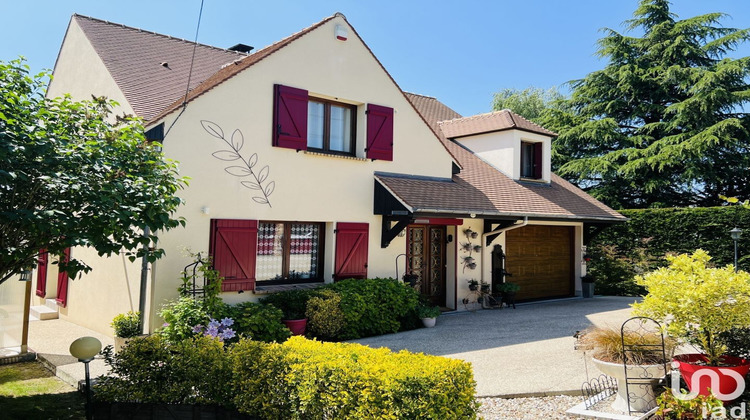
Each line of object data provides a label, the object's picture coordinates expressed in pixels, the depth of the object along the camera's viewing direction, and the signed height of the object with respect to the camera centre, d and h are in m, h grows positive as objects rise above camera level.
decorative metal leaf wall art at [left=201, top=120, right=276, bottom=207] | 9.16 +1.46
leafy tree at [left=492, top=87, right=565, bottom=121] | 33.91 +10.23
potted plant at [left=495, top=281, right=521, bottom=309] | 13.25 -1.05
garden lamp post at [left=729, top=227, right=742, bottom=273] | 13.96 +0.53
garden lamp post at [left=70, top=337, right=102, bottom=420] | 5.04 -1.07
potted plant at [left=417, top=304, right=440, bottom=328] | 10.58 -1.37
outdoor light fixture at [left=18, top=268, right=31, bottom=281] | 7.51 -0.53
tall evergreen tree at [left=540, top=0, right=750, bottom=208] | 20.34 +5.81
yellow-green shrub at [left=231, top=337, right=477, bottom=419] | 4.04 -1.14
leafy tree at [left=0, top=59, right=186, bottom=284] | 4.62 +0.60
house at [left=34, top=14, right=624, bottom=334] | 9.05 +1.44
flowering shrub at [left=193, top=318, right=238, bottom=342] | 6.98 -1.19
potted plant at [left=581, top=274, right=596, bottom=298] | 16.11 -1.05
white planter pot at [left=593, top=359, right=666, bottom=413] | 5.47 -1.40
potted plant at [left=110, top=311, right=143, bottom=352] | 8.34 -1.39
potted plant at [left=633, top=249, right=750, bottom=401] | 5.19 -0.60
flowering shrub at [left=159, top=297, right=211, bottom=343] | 7.66 -1.12
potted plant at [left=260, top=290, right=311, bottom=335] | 9.02 -1.01
